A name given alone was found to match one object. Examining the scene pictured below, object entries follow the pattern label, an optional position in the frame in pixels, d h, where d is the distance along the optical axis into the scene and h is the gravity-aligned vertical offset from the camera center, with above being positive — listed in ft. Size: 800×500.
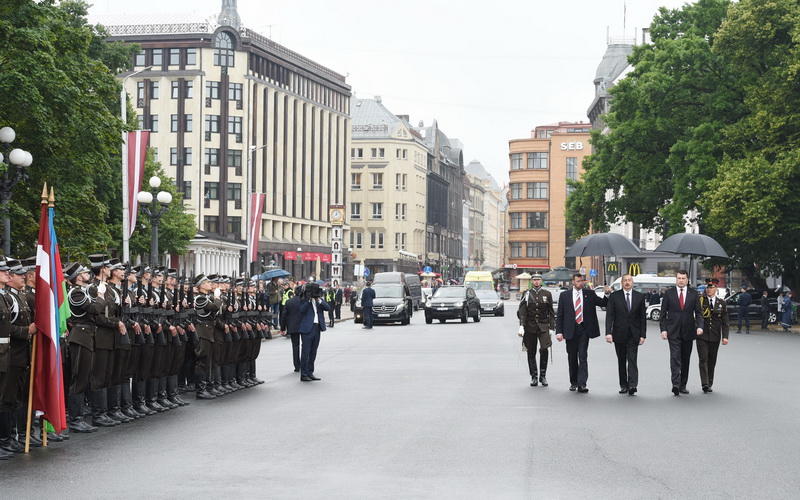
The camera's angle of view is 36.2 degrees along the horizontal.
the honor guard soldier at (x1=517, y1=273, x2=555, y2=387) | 65.36 -1.68
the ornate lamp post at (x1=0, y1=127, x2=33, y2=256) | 78.59 +7.25
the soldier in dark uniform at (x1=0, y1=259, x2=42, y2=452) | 39.68 -2.37
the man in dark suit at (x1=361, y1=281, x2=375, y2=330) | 160.04 -2.10
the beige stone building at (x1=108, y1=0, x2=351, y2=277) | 330.13 +48.02
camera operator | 70.90 -2.36
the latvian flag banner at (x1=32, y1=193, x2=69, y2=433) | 41.55 -2.30
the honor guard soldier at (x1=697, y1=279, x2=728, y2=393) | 63.10 -2.25
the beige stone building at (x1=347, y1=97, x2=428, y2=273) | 501.56 +38.49
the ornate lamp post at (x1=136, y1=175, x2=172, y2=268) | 106.39 +7.40
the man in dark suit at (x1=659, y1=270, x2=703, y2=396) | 61.72 -1.72
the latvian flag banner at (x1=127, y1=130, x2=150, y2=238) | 99.04 +10.22
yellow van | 254.88 +1.48
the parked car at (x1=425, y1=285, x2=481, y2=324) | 173.27 -2.46
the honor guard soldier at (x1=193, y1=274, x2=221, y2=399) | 57.77 -1.85
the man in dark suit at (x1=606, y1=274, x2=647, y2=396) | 61.41 -1.97
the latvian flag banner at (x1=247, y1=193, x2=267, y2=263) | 160.97 +8.38
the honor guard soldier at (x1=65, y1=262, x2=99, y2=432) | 44.65 -2.11
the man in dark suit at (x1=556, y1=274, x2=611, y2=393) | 62.95 -1.77
